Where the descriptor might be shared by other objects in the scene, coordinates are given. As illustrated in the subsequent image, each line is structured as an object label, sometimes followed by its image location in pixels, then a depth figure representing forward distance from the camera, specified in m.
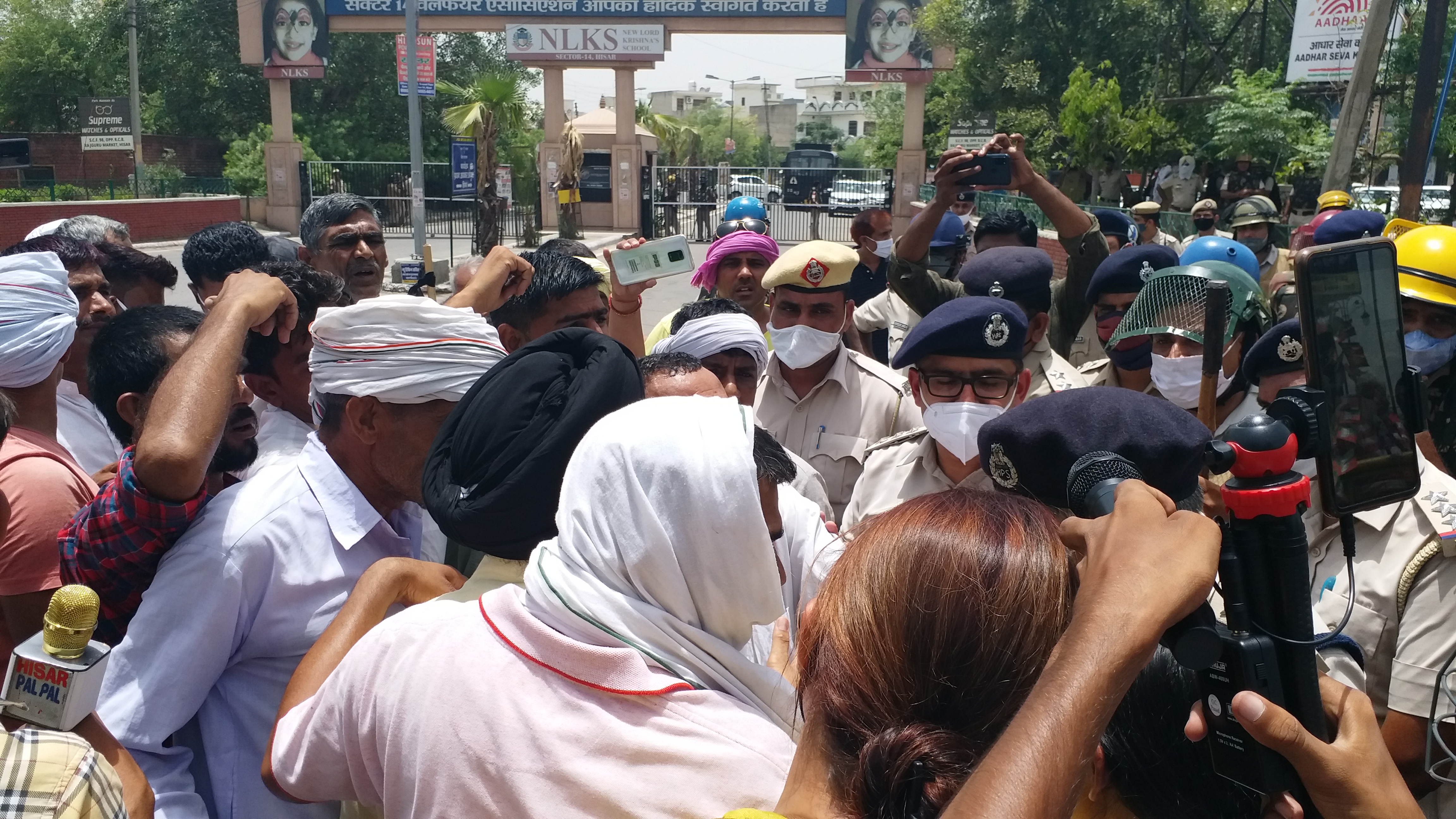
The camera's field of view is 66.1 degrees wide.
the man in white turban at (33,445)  2.33
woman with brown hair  1.27
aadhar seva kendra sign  18.73
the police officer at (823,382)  4.05
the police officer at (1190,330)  3.40
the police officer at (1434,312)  3.23
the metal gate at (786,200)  32.84
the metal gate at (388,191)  30.70
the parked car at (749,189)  36.53
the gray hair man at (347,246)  4.66
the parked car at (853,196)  35.06
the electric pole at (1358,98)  8.80
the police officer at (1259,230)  8.64
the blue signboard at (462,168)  18.72
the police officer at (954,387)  3.20
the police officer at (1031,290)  4.27
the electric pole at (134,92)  30.39
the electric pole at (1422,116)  9.56
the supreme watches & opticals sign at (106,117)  22.45
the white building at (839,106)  145.00
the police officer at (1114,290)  4.16
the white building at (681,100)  146.12
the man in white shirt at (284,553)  2.00
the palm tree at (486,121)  24.28
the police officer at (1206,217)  10.98
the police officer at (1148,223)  10.96
